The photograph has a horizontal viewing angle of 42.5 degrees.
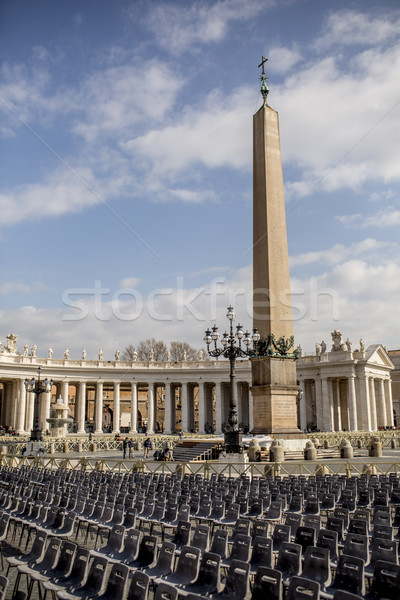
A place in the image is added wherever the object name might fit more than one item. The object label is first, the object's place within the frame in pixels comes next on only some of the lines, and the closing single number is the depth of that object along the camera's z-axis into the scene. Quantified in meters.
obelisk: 27.53
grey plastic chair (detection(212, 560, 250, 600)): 6.00
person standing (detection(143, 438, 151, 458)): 35.20
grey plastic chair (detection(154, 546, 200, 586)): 6.73
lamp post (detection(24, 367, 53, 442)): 35.03
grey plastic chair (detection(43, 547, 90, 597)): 6.71
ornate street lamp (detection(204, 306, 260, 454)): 23.84
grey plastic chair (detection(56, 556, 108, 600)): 6.32
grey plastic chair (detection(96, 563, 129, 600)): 5.97
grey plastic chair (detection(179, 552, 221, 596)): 6.43
